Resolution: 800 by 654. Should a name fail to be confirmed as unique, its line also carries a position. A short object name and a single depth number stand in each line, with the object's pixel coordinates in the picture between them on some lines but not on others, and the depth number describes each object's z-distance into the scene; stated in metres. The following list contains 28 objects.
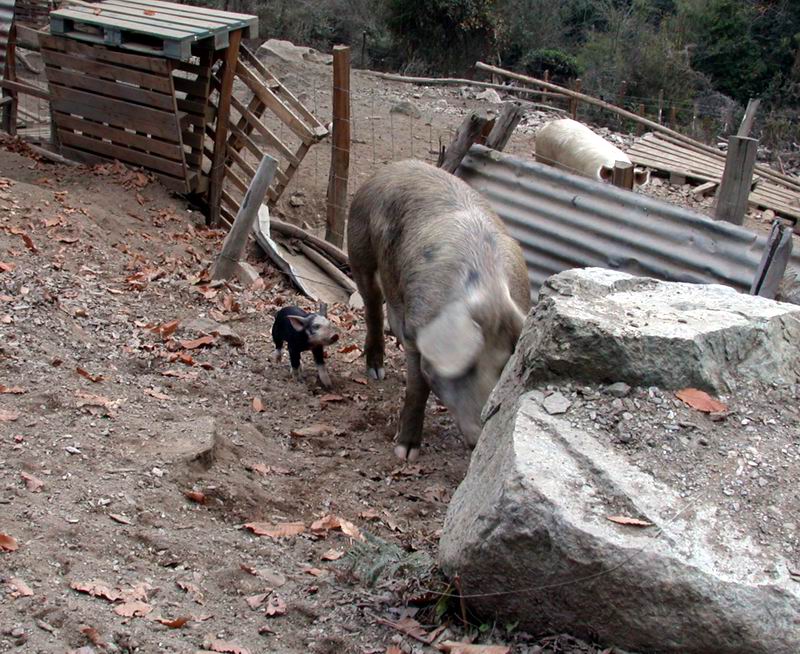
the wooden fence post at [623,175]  6.91
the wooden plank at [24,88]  10.24
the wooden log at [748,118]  12.05
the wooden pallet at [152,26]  8.62
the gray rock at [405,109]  15.95
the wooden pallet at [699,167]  11.88
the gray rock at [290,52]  18.72
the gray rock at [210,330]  6.48
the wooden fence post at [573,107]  15.00
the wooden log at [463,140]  7.18
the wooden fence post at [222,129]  9.18
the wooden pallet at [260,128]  9.30
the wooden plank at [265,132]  9.53
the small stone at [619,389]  3.29
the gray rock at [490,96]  18.08
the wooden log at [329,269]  8.87
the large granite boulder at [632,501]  2.72
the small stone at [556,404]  3.26
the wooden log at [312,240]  9.12
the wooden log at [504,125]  7.20
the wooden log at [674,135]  10.75
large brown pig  4.57
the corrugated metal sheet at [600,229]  5.97
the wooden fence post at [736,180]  5.92
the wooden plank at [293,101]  9.36
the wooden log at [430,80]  12.01
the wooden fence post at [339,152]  8.80
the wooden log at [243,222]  7.46
